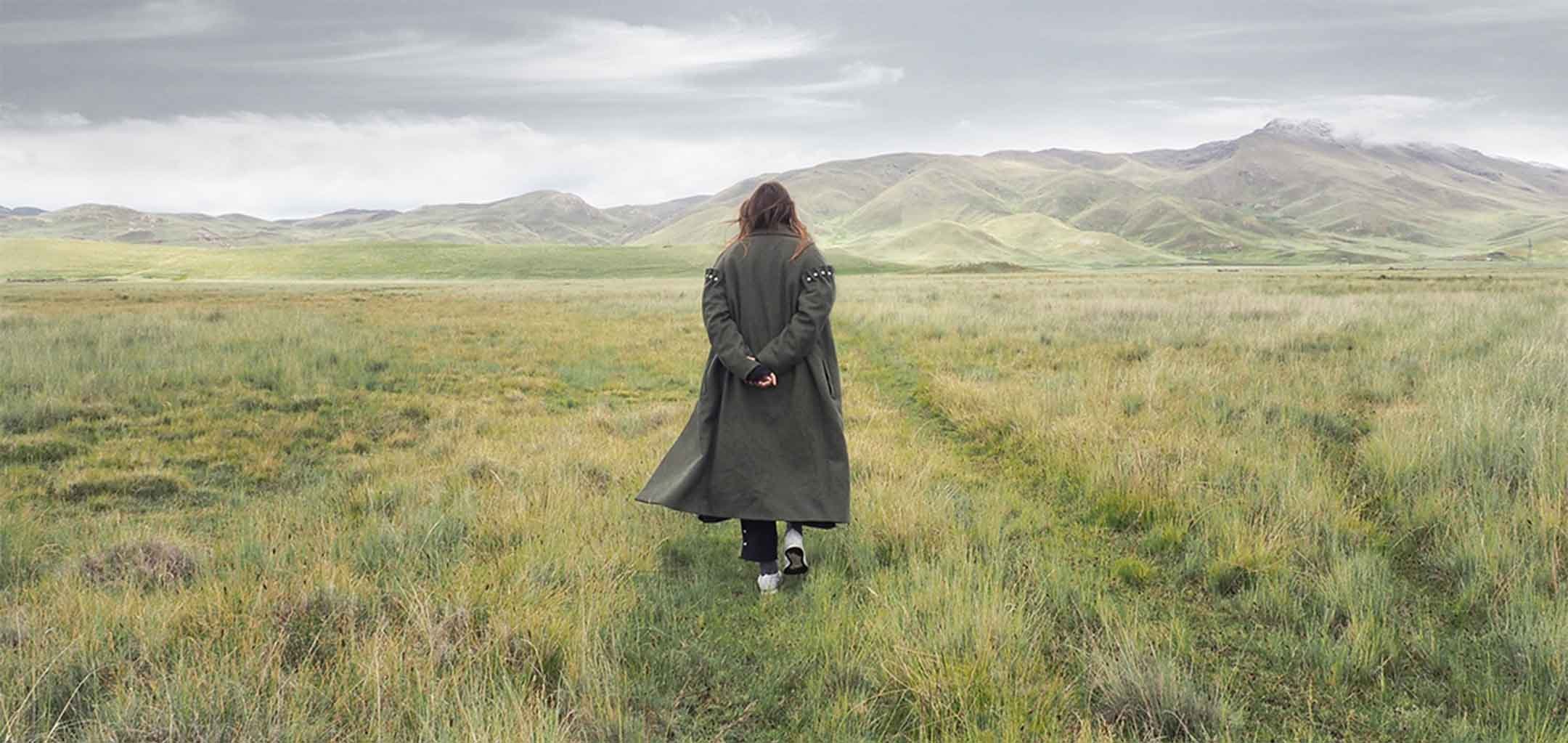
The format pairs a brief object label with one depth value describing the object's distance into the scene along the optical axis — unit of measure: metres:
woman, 4.68
